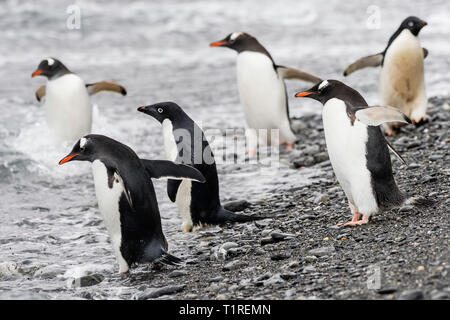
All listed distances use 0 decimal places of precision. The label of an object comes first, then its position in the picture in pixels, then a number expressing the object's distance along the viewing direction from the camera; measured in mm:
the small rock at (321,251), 9586
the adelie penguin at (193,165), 12203
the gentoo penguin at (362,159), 10578
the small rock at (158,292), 9109
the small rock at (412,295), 7520
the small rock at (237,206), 13273
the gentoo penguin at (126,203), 10352
